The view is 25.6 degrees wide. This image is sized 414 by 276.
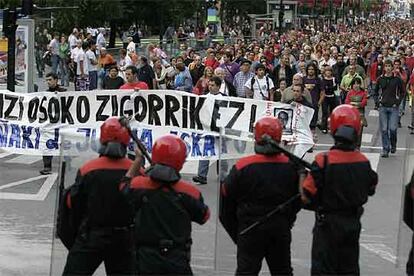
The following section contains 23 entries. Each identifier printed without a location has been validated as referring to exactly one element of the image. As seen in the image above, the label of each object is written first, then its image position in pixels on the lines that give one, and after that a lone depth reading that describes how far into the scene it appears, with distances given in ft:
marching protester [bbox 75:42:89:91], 83.25
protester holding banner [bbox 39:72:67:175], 46.39
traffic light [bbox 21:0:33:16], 60.80
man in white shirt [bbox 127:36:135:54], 84.17
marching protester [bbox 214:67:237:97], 50.29
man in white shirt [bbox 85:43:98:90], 82.53
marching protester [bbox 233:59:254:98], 57.93
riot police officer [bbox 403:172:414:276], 23.03
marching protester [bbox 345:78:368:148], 51.88
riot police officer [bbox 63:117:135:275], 21.90
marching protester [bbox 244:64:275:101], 55.01
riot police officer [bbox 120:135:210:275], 20.12
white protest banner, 40.60
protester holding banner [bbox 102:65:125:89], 51.57
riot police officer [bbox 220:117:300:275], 22.18
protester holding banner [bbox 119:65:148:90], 46.05
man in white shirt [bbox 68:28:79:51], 97.92
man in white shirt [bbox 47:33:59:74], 93.81
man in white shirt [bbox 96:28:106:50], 110.95
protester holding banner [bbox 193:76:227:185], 43.14
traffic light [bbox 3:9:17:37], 59.93
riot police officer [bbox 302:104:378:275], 21.89
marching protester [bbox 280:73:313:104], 47.64
